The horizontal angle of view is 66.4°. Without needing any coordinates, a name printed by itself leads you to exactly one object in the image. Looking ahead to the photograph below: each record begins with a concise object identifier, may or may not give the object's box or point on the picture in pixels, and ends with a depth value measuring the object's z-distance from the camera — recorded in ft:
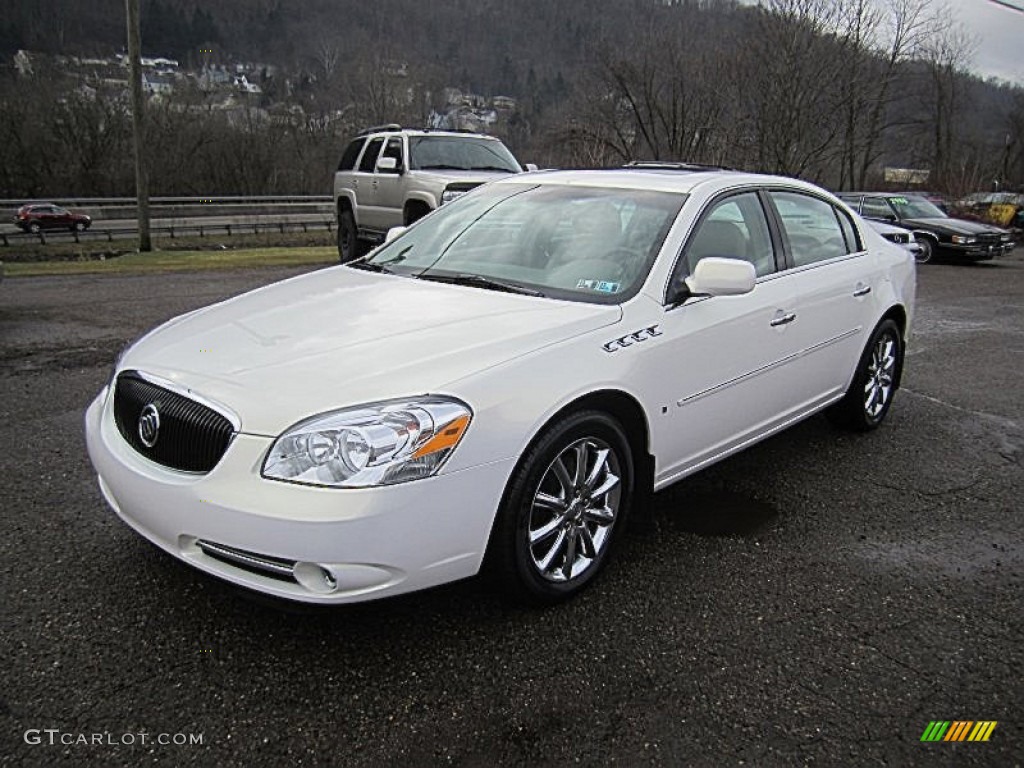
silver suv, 35.29
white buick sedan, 7.90
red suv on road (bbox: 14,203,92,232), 112.06
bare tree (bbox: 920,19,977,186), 140.98
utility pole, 55.31
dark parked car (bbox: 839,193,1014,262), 56.29
